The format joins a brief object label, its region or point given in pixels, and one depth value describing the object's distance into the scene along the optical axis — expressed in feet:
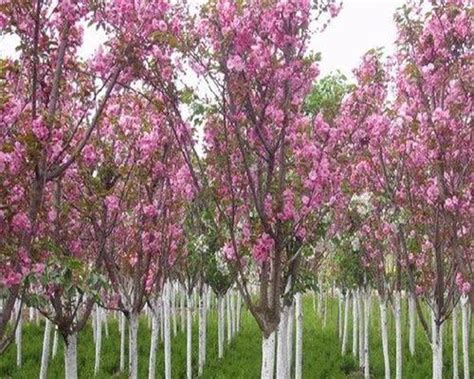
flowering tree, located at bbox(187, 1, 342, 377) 18.10
